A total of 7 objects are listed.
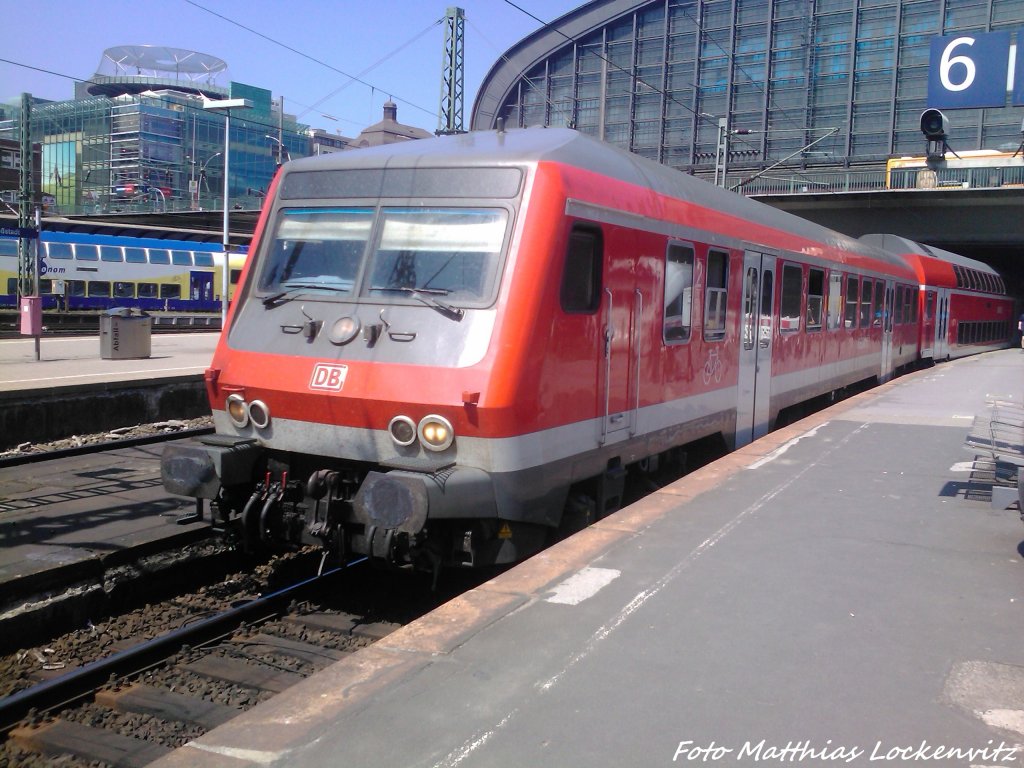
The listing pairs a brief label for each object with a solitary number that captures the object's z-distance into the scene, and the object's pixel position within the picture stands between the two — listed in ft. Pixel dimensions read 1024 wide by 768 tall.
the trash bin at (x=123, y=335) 62.23
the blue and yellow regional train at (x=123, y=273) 121.39
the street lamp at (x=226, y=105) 81.06
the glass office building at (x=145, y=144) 279.69
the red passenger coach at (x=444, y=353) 18.26
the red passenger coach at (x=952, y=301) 77.10
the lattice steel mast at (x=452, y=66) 62.13
